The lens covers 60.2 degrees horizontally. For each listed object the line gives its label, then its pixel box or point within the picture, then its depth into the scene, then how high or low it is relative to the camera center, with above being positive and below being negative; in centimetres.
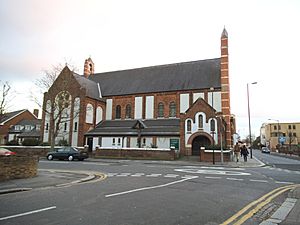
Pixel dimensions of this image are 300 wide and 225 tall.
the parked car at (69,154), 2836 -124
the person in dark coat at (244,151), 2966 -67
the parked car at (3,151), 2219 -81
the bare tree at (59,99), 3791 +669
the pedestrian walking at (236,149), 2861 -42
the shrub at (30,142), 4012 +0
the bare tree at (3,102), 2625 +398
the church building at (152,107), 3481 +596
